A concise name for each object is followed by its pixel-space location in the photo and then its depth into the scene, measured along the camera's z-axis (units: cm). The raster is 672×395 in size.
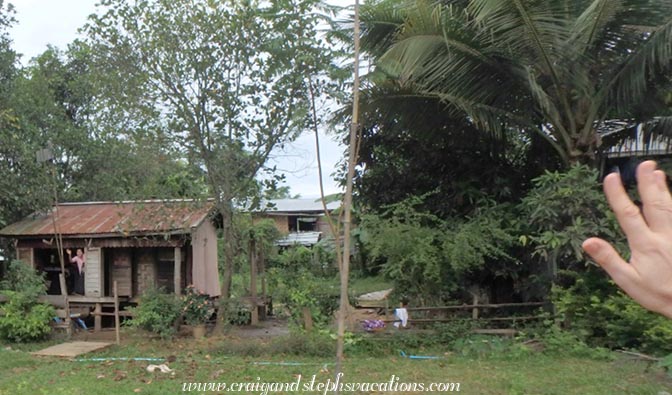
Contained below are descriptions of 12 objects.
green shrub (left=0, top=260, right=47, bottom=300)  1077
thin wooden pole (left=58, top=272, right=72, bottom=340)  1078
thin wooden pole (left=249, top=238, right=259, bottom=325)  1281
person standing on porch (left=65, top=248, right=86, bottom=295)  1238
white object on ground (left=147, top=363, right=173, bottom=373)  771
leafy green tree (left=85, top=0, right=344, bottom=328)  973
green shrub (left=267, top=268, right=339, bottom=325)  972
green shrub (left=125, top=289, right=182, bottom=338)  1009
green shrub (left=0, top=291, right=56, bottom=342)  1030
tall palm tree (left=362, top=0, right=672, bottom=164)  771
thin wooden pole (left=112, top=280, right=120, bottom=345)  1002
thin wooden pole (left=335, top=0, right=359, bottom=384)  439
